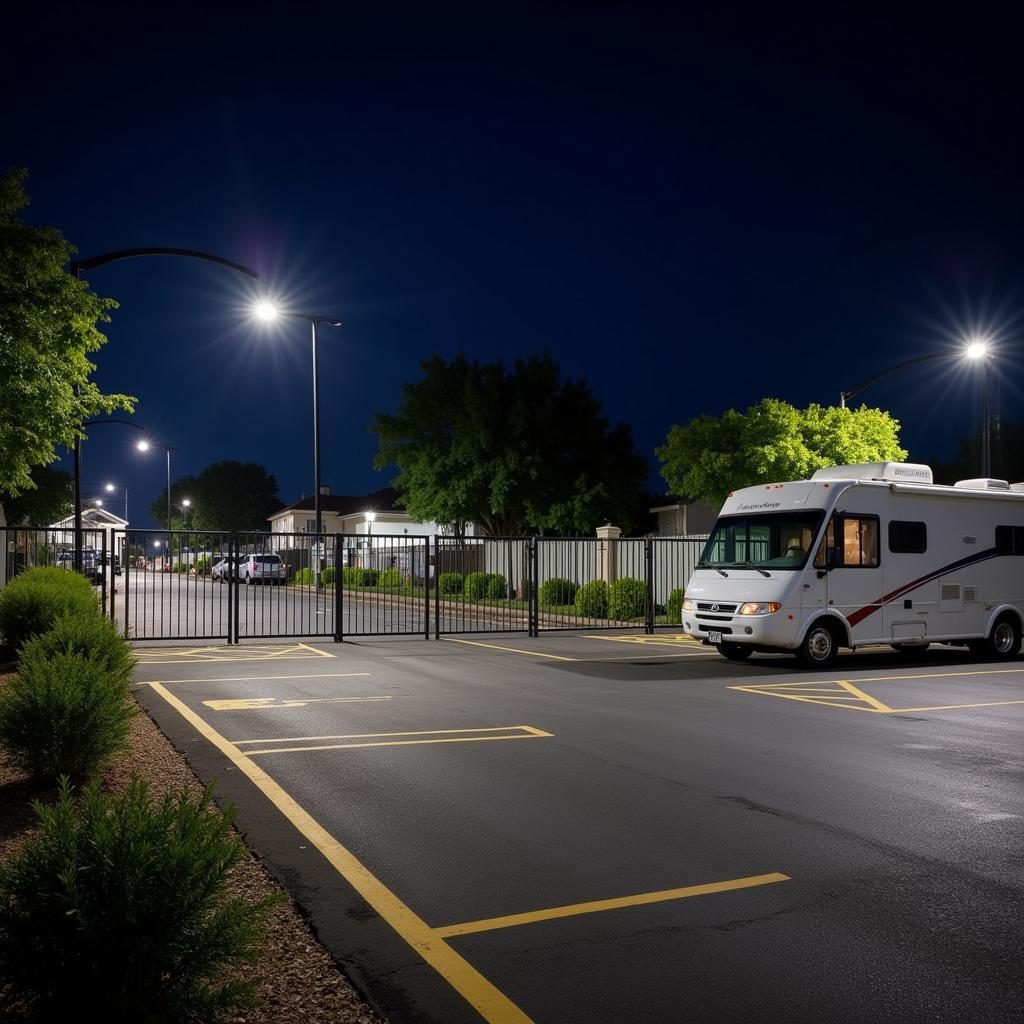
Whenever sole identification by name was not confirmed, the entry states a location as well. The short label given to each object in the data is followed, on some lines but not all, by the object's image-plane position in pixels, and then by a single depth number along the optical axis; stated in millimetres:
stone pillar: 28328
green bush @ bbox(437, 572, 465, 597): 32688
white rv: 15547
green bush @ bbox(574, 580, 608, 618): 26141
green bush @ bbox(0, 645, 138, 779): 6566
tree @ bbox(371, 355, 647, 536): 38812
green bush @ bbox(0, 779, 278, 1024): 2932
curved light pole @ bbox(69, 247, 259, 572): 15781
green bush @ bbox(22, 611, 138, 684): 8984
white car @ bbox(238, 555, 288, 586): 41438
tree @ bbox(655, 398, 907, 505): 30719
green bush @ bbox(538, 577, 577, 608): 29016
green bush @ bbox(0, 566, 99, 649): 12789
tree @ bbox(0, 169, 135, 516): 12688
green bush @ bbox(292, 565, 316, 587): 31859
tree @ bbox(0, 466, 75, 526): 54844
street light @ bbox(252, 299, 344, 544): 19370
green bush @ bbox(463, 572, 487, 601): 31188
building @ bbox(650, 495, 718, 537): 49594
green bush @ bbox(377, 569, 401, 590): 26330
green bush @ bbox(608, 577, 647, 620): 25109
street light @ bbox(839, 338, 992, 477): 23172
